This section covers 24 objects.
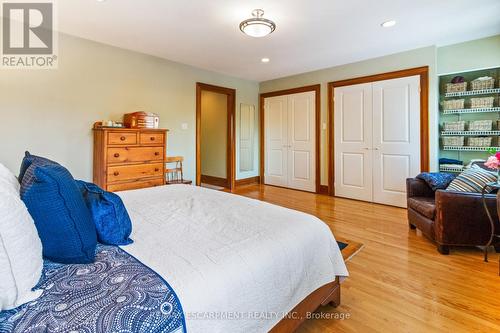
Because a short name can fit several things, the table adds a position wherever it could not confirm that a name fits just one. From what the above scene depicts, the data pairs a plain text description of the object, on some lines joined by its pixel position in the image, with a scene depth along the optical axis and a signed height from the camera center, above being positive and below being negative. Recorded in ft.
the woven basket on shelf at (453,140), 12.08 +1.23
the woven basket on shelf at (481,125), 11.31 +1.84
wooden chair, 14.01 -0.29
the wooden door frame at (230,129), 17.45 +2.66
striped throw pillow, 8.13 -0.47
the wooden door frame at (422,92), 12.46 +3.63
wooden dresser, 10.23 +0.40
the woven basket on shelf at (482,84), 11.32 +3.67
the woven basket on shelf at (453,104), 12.03 +2.97
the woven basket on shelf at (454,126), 12.03 +1.93
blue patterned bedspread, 2.23 -1.31
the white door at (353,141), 14.47 +1.48
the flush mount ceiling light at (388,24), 9.76 +5.51
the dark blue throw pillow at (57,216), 2.97 -0.58
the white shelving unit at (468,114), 11.44 +2.49
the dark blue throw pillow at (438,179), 9.39 -0.49
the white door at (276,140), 18.65 +1.97
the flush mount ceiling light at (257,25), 8.73 +4.90
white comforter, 2.88 -1.22
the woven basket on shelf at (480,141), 11.44 +1.12
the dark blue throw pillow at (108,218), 3.73 -0.75
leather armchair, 7.67 -1.64
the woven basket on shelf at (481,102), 11.34 +2.88
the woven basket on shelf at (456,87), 11.91 +3.75
